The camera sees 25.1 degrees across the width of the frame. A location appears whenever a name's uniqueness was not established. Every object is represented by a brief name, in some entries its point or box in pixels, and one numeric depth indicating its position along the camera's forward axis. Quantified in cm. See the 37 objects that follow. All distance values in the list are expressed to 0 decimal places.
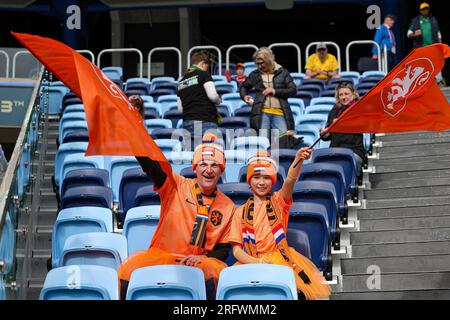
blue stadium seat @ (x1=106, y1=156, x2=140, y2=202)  1062
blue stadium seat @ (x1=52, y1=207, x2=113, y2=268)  875
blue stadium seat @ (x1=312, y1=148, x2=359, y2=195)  1008
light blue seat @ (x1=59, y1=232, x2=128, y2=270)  790
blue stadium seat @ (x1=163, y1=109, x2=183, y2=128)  1357
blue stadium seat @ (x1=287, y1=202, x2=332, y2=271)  846
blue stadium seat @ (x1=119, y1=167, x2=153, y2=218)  973
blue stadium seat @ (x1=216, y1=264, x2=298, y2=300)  677
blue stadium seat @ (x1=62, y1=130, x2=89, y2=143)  1205
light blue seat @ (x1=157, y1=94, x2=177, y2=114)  1482
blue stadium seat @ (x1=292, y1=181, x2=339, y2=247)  894
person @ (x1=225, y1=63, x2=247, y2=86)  1678
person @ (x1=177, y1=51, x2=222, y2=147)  1123
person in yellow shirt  1618
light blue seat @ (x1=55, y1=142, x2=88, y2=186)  1138
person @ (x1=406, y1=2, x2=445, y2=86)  1712
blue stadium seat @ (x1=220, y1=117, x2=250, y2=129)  1234
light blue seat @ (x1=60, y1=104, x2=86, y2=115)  1430
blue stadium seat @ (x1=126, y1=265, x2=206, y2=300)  686
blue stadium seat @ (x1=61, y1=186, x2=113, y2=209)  934
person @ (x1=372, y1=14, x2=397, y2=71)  1702
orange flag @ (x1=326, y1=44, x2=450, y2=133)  799
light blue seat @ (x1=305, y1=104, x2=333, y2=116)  1328
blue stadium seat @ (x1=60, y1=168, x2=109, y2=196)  987
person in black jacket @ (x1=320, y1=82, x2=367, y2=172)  1046
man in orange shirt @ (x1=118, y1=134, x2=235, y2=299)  750
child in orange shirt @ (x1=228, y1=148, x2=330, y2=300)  755
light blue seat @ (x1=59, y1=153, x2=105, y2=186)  1079
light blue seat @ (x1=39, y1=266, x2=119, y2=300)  702
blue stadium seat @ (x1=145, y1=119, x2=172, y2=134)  1279
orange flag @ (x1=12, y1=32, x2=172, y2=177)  674
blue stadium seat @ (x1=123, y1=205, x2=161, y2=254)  852
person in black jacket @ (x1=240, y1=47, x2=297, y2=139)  1112
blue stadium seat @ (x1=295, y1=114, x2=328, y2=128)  1229
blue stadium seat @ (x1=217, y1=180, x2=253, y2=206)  889
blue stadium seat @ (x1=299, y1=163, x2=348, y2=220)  954
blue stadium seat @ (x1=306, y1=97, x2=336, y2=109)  1382
